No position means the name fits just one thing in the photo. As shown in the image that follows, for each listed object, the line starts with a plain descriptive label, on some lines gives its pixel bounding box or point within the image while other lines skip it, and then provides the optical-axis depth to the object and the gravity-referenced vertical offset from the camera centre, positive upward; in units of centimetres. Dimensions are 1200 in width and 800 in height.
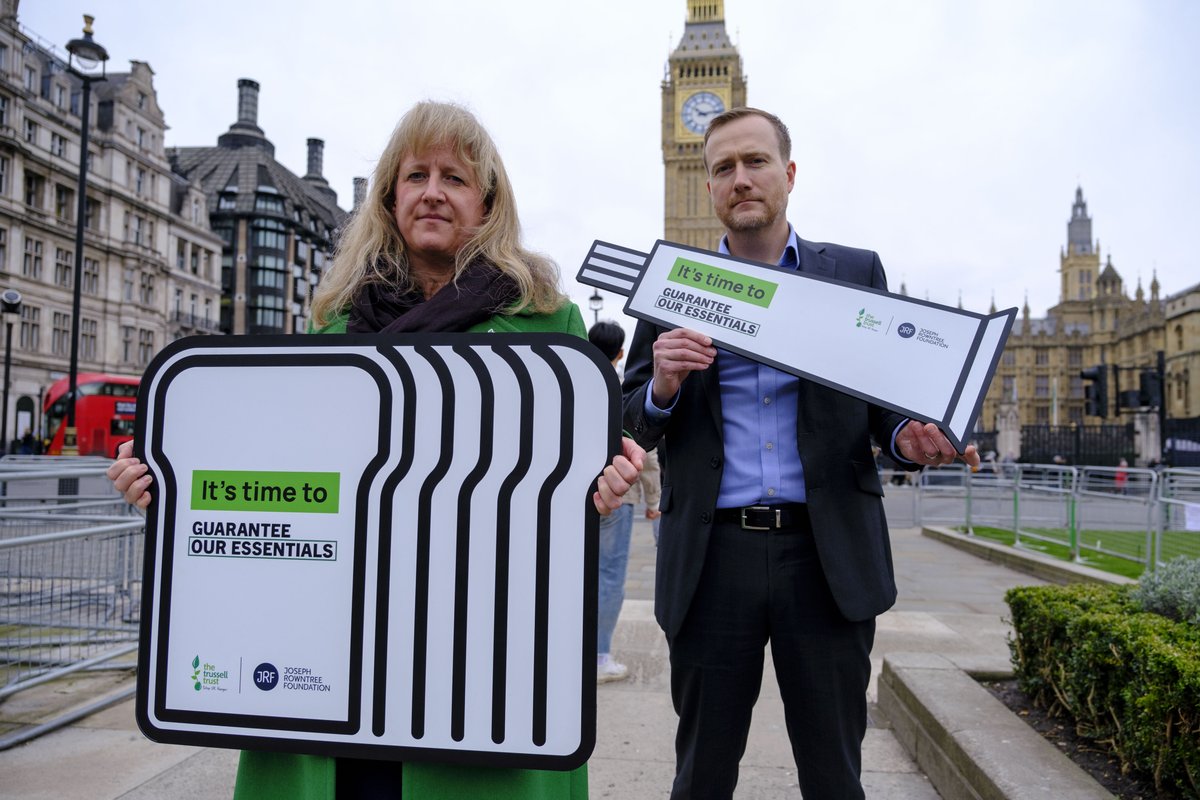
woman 163 +35
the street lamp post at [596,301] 1956 +328
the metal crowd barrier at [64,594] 417 -91
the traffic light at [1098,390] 1681 +110
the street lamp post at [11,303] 1806 +267
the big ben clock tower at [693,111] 8356 +3263
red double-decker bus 2875 +55
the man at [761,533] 219 -25
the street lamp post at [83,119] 1686 +672
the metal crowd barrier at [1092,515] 852 -90
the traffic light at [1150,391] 1641 +107
